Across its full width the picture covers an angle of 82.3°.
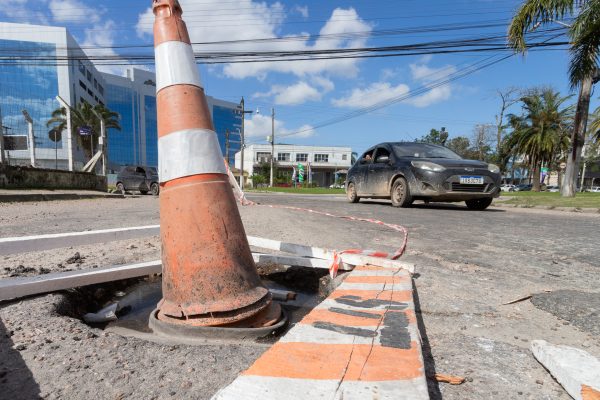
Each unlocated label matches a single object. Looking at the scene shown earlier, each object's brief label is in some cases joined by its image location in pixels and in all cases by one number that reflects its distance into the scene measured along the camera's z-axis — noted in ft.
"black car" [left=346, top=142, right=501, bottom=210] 22.65
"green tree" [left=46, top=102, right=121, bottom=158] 136.15
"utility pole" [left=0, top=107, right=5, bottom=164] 46.93
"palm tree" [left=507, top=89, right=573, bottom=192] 108.58
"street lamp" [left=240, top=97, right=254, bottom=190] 124.16
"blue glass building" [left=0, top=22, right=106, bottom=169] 187.21
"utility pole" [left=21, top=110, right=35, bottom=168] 52.62
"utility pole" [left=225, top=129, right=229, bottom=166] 177.89
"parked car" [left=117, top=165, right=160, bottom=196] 61.00
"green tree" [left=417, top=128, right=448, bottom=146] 180.44
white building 263.08
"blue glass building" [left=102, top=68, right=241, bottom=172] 278.67
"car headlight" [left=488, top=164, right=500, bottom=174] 23.48
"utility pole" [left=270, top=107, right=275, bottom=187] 166.39
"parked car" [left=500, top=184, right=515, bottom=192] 173.05
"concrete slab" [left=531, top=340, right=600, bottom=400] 3.34
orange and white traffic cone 5.34
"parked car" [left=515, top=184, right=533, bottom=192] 167.09
